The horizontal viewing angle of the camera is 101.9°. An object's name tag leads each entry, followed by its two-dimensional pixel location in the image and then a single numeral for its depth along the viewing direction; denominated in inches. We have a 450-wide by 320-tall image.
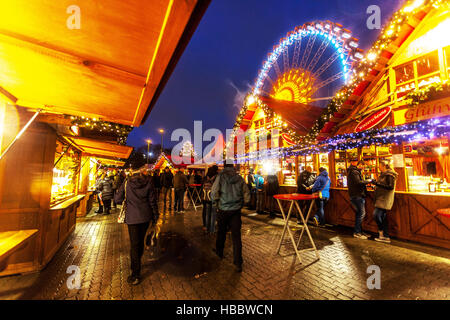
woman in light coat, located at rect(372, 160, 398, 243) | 200.7
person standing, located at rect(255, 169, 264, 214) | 365.3
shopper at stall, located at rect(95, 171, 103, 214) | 360.2
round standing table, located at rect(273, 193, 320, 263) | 150.7
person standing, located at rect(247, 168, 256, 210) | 401.8
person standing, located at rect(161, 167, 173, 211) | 414.6
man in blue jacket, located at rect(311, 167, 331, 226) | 253.4
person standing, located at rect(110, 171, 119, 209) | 356.2
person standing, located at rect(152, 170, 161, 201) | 548.7
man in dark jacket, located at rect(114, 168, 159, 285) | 127.6
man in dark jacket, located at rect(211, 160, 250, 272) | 146.6
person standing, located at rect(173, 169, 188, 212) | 353.4
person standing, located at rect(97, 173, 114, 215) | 343.3
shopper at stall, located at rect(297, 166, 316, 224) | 275.7
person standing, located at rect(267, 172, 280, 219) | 340.8
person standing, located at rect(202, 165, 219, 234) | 226.4
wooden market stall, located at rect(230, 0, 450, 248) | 195.9
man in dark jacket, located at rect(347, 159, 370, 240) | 220.4
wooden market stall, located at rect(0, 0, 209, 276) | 54.1
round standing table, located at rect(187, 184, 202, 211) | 465.9
